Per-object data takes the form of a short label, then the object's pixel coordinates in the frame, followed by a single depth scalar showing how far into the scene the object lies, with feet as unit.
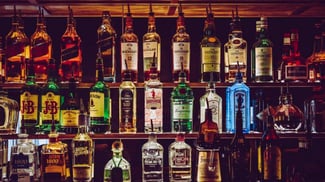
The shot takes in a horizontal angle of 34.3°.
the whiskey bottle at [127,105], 9.17
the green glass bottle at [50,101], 9.13
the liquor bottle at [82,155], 9.00
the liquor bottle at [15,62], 9.30
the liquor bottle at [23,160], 9.00
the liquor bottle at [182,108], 9.08
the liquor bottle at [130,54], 9.29
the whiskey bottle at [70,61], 9.31
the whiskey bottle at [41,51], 9.36
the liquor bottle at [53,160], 8.91
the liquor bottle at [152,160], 9.19
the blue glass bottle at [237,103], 9.21
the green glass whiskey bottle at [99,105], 9.03
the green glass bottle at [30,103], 9.11
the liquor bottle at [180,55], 9.23
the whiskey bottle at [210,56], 9.21
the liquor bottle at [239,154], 9.08
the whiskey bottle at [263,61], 9.23
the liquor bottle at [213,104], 9.23
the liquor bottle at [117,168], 9.19
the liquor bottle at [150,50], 9.29
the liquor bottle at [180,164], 9.17
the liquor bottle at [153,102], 9.09
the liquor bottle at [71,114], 9.11
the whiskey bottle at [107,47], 9.39
